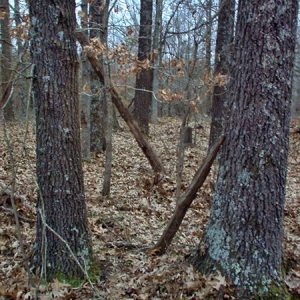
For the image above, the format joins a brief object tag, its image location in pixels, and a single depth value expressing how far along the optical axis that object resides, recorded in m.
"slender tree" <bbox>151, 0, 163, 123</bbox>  10.52
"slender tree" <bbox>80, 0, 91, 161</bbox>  10.05
